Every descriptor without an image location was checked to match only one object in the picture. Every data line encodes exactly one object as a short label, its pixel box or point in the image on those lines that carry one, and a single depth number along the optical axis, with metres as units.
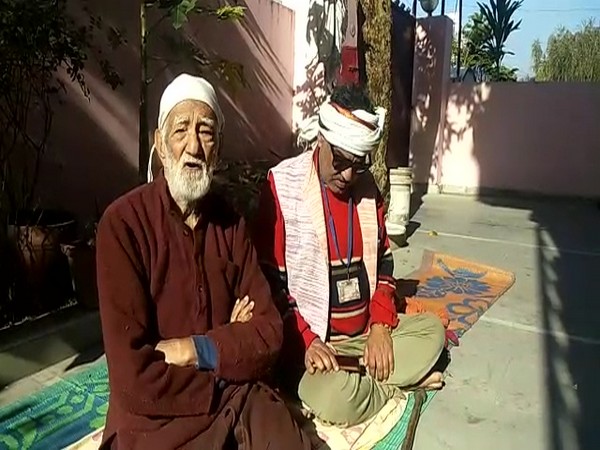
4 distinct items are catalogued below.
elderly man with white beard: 1.81
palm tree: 11.10
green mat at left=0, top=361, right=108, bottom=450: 2.33
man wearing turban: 2.48
